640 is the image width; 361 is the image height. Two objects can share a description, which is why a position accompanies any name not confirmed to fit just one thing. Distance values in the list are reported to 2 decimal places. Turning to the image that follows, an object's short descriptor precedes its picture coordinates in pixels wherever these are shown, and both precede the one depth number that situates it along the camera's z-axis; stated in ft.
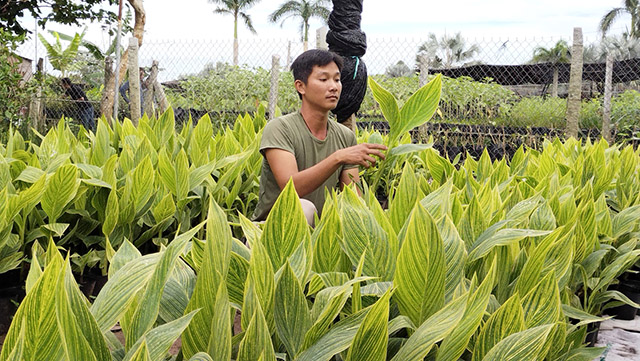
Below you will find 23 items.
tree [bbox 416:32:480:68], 150.32
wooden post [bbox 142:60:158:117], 25.24
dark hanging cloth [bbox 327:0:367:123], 9.79
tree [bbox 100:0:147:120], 27.94
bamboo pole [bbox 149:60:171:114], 28.89
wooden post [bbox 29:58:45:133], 27.42
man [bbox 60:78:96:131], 31.78
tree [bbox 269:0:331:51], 143.02
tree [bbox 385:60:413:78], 120.45
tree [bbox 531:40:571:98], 122.01
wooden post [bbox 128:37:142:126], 23.45
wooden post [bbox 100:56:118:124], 27.66
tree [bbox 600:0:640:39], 141.59
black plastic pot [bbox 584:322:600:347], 5.65
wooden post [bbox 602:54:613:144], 22.33
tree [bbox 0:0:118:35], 29.40
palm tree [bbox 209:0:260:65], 143.02
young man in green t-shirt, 7.34
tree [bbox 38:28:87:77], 39.00
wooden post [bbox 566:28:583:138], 20.75
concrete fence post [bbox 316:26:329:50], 19.29
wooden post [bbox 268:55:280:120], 21.61
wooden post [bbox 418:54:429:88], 22.74
